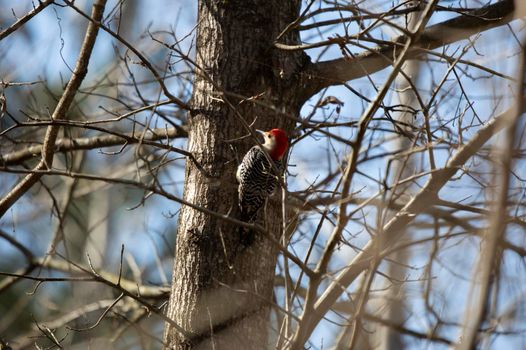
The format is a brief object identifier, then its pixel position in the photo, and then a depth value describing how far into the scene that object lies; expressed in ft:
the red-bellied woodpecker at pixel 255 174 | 34.65
